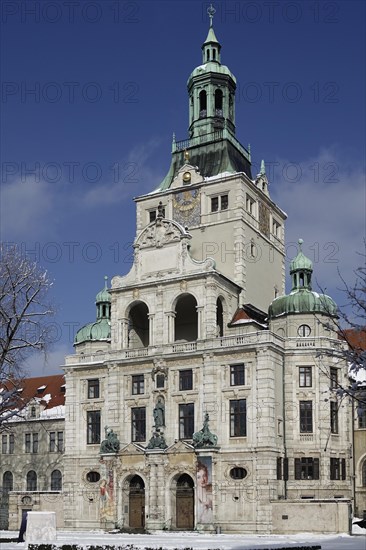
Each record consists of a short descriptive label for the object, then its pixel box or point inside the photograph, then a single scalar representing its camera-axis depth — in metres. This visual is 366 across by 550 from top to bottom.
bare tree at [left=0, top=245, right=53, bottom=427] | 39.00
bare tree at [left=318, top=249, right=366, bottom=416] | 22.75
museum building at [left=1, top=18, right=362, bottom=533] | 53.97
